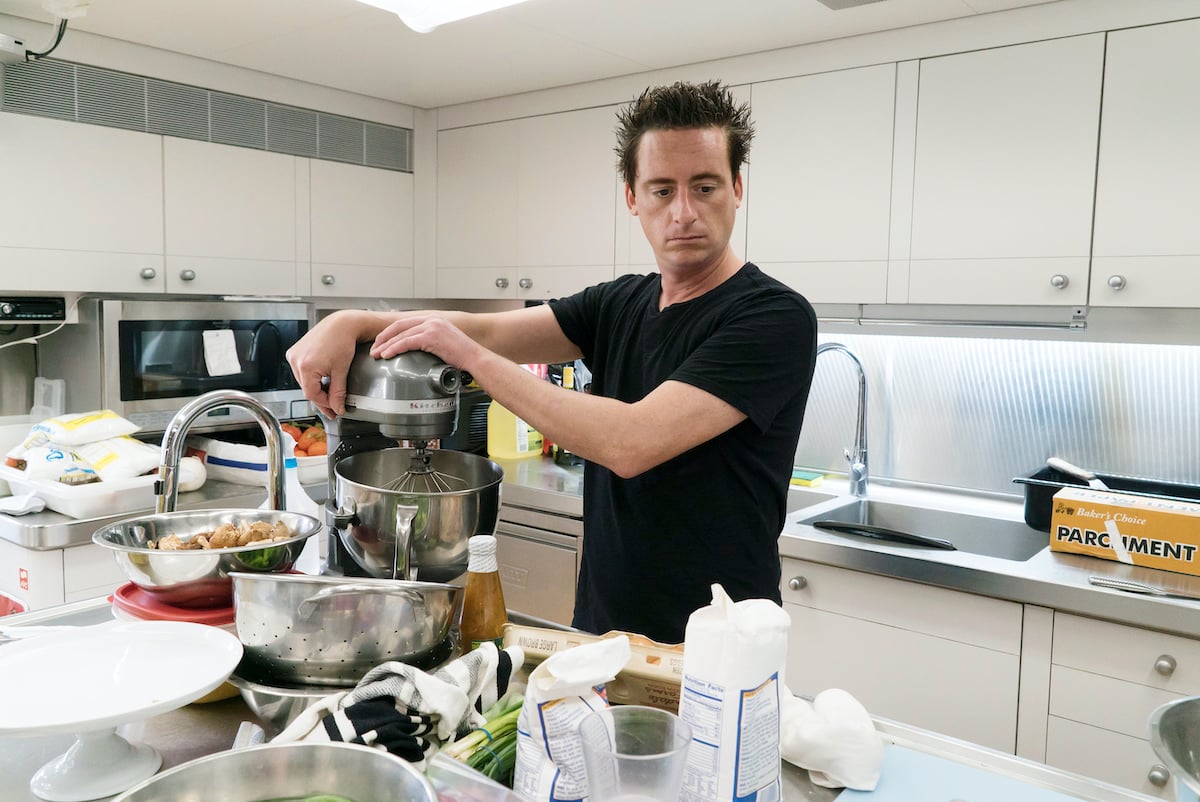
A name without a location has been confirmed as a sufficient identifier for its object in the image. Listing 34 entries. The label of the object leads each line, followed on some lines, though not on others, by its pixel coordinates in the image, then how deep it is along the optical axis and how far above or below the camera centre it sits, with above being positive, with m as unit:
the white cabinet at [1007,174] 2.22 +0.43
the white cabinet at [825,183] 2.51 +0.45
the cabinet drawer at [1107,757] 1.86 -0.84
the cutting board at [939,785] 0.90 -0.44
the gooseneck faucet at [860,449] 2.73 -0.32
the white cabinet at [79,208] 2.57 +0.34
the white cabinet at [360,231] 3.34 +0.37
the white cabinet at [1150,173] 2.07 +0.41
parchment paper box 1.96 -0.40
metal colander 0.95 -0.31
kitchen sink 2.44 -0.51
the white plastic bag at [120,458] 2.47 -0.36
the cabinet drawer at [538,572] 2.77 -0.73
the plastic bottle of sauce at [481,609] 1.10 -0.33
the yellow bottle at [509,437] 3.28 -0.37
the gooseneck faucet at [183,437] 1.24 -0.17
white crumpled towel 0.90 -0.40
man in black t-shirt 1.28 -0.08
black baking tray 2.32 -0.36
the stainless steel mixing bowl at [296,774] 0.74 -0.37
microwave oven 2.73 -0.10
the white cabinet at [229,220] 2.93 +0.36
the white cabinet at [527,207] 3.13 +0.46
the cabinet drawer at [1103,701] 1.86 -0.73
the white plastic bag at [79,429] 2.49 -0.29
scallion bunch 0.84 -0.38
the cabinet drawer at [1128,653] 1.81 -0.62
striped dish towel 0.83 -0.36
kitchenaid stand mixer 1.14 -0.21
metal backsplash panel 2.46 -0.19
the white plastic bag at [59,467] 2.44 -0.39
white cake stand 0.82 -0.35
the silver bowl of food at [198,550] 1.10 -0.28
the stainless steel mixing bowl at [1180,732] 0.78 -0.33
